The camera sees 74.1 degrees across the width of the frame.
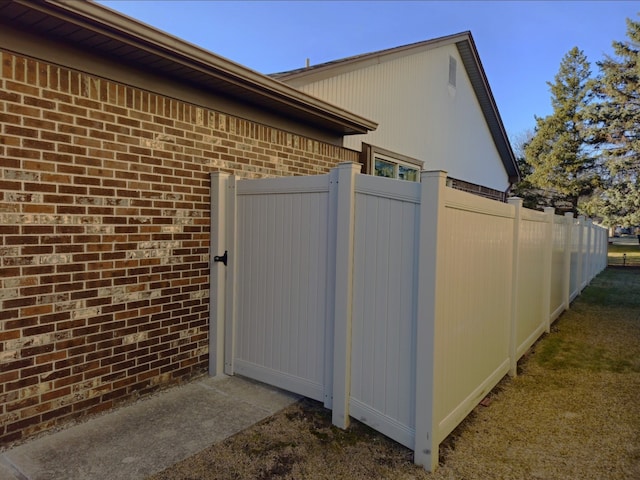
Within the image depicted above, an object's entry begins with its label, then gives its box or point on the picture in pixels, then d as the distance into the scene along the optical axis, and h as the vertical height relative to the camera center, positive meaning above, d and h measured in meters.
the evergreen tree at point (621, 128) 15.49 +3.91
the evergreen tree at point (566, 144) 22.47 +4.63
